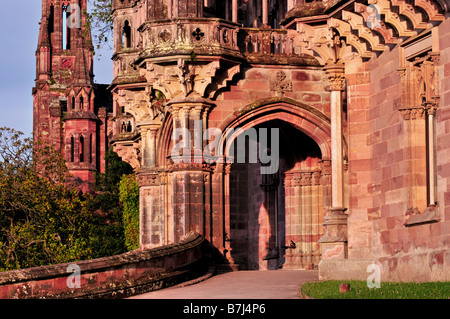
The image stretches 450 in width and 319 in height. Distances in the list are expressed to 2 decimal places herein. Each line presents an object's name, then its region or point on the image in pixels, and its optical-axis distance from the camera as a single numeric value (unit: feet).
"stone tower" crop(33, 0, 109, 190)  248.52
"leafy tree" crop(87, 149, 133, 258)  184.65
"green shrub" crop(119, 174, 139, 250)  175.94
